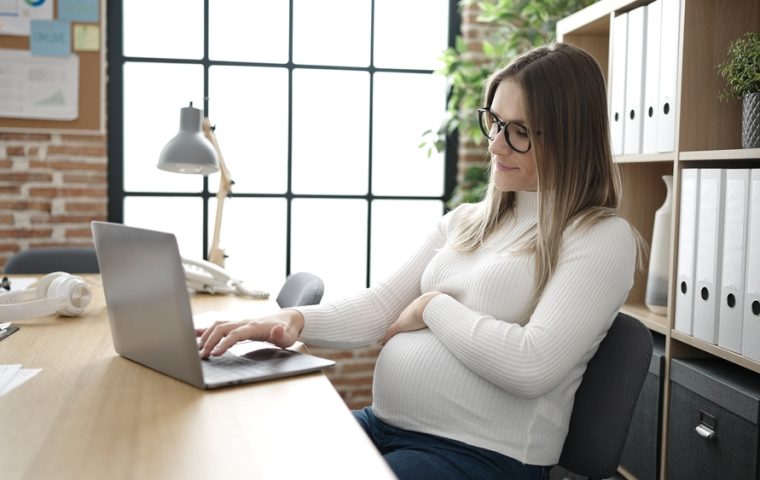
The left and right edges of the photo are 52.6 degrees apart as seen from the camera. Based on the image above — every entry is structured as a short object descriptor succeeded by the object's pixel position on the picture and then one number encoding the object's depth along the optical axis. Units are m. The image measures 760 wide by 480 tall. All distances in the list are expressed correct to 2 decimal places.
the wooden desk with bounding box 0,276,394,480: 0.91
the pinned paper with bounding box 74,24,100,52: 3.29
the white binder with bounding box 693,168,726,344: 2.01
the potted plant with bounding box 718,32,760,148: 1.95
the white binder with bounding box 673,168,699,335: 2.11
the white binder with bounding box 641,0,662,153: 2.34
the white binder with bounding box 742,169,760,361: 1.86
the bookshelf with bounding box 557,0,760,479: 2.15
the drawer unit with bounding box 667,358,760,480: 1.84
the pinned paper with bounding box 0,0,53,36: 3.22
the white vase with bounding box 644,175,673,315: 2.38
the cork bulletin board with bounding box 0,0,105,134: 3.25
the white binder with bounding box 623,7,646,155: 2.43
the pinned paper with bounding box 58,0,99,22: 3.26
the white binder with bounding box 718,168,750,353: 1.91
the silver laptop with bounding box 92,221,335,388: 1.20
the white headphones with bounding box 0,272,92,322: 1.76
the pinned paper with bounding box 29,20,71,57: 3.24
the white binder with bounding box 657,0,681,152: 2.22
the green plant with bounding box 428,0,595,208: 3.24
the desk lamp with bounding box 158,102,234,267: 2.50
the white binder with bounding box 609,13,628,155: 2.55
